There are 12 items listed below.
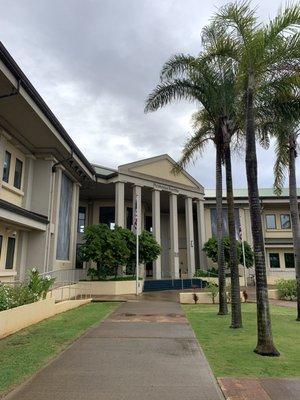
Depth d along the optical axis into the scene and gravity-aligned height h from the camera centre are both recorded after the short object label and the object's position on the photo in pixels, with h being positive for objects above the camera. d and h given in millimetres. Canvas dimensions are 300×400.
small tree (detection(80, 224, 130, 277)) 24297 +2115
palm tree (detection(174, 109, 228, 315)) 15852 +5984
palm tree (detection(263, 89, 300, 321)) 12203 +5506
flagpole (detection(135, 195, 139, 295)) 25206 +2213
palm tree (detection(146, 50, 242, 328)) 14164 +7452
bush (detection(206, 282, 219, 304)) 20531 -505
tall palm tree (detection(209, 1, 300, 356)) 8945 +5756
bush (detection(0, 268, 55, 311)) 10844 -327
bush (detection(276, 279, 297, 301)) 23391 -519
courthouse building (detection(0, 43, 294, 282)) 17297 +6272
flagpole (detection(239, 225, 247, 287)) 33109 +2328
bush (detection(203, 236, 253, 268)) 33656 +2741
